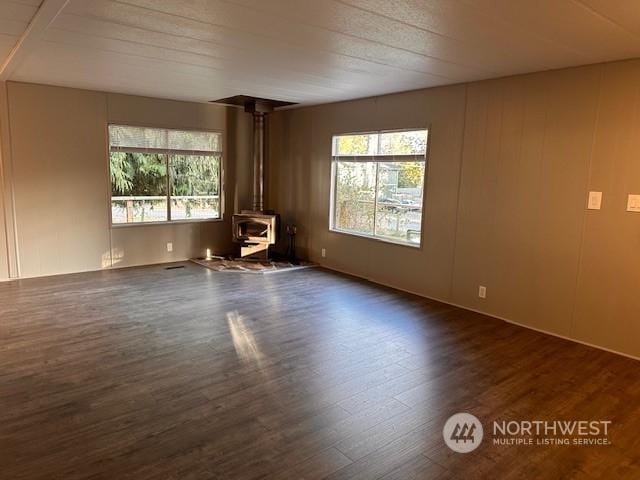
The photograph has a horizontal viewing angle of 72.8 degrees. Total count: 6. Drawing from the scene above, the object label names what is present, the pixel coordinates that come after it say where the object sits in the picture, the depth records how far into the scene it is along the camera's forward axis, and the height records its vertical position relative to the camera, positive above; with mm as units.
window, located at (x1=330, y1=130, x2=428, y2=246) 5238 -20
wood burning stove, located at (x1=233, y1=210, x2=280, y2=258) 6695 -803
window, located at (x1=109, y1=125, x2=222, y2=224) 6098 +43
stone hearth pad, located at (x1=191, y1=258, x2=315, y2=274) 6180 -1265
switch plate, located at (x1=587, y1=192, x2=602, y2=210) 3633 -101
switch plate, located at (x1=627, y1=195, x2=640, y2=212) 3418 -105
